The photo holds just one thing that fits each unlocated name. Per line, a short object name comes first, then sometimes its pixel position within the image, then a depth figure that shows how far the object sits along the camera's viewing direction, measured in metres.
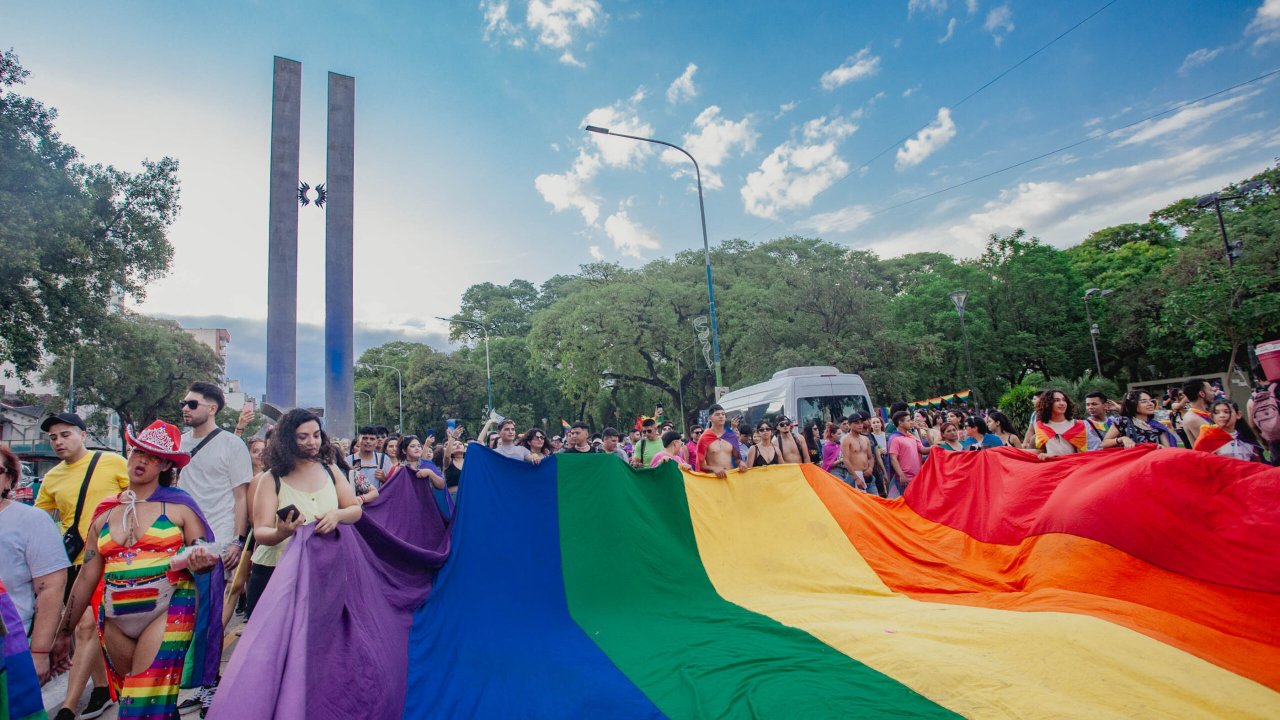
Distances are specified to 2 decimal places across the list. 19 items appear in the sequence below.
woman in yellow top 3.83
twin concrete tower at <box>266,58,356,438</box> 15.54
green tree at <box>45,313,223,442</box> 26.43
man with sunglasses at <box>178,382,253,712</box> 4.61
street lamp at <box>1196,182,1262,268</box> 18.09
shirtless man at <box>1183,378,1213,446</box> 6.56
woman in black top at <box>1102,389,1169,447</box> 6.52
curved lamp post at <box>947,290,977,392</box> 19.73
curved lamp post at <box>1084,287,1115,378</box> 27.93
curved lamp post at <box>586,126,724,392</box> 18.67
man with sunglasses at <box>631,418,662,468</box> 9.28
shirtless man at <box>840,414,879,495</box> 8.73
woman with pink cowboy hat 3.32
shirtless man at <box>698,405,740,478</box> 7.53
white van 15.07
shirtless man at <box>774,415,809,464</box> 9.05
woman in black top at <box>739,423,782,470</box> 8.37
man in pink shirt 8.84
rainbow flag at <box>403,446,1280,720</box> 3.63
